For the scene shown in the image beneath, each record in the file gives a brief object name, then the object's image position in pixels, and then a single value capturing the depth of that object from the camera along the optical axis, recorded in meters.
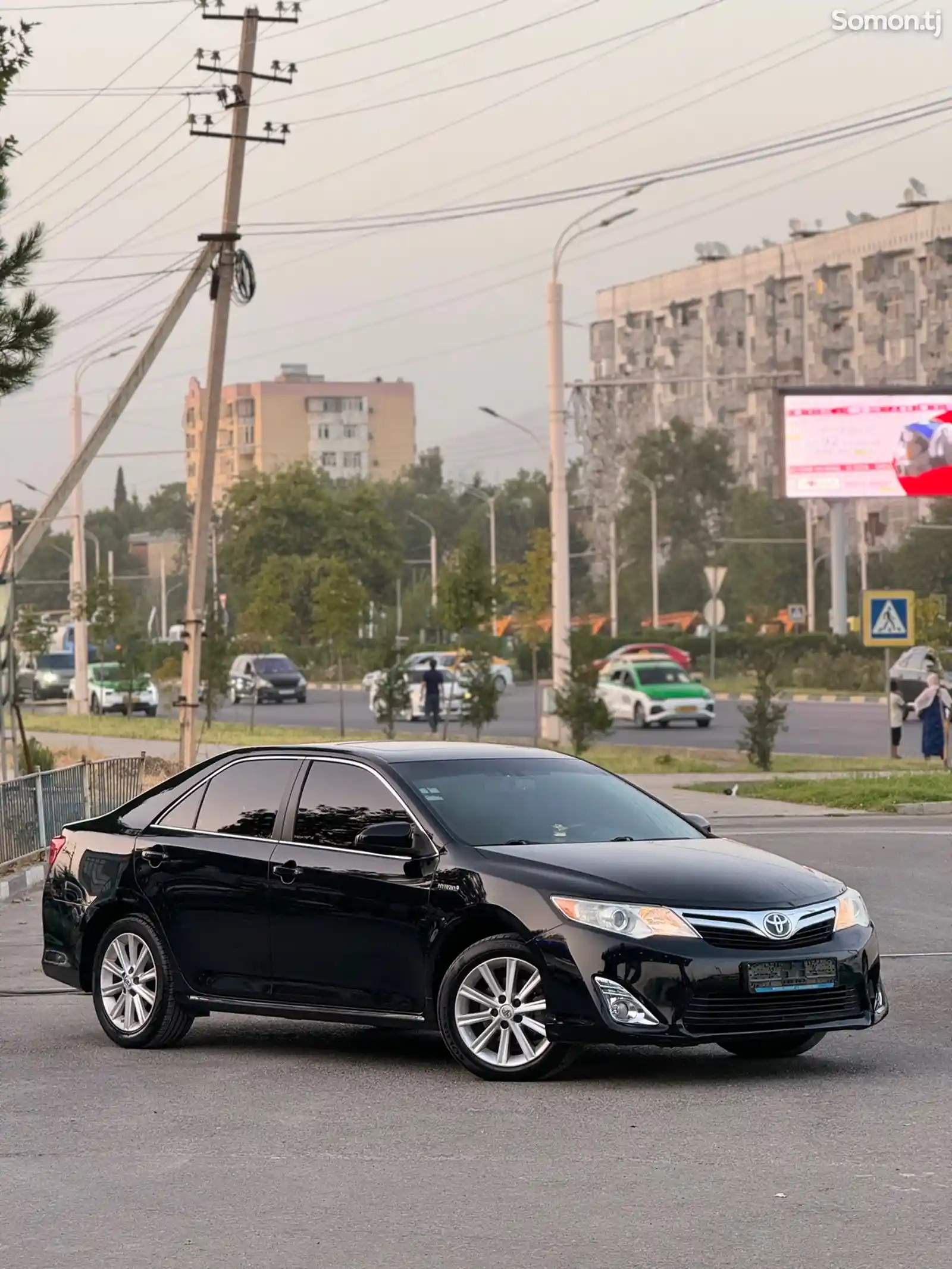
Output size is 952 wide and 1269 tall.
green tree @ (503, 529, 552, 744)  61.41
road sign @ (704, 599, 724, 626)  69.09
